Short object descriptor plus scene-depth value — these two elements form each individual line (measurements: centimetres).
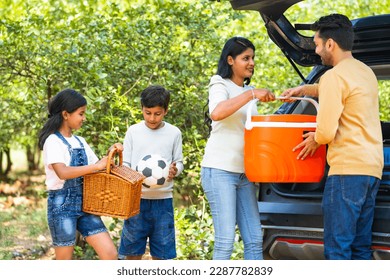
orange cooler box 690
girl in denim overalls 713
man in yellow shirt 658
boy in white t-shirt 781
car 723
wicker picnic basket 708
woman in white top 716
